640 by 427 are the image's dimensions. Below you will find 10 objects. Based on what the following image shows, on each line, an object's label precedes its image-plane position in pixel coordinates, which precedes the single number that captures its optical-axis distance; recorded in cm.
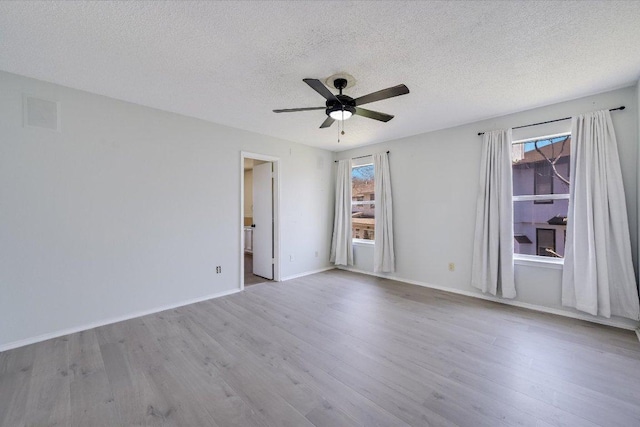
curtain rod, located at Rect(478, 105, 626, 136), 283
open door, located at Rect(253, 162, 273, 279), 488
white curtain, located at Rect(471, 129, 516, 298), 350
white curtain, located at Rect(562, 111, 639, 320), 277
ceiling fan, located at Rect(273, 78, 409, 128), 216
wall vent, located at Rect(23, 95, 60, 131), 256
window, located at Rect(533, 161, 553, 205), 339
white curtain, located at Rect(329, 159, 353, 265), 541
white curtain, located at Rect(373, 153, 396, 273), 477
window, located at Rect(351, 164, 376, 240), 531
